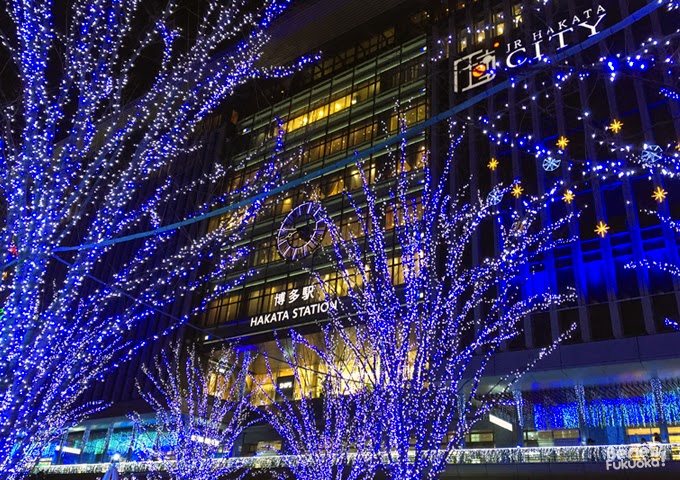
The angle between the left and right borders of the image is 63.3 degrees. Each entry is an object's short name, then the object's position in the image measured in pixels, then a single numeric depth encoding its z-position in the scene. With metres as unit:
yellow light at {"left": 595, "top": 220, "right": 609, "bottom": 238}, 20.77
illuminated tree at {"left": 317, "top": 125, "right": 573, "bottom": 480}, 10.33
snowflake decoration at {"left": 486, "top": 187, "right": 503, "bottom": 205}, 23.00
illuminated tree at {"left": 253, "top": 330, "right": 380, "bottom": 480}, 16.92
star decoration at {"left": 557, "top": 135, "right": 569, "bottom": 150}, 22.58
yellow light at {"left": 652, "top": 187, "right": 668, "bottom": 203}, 19.81
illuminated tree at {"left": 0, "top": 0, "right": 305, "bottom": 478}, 7.88
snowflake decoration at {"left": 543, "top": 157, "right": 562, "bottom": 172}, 21.47
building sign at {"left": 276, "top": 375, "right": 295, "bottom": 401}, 32.16
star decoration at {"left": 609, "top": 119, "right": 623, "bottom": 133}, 21.31
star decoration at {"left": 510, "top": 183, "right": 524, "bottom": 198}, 23.28
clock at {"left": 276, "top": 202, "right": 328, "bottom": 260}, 31.33
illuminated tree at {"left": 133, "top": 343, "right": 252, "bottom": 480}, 25.06
